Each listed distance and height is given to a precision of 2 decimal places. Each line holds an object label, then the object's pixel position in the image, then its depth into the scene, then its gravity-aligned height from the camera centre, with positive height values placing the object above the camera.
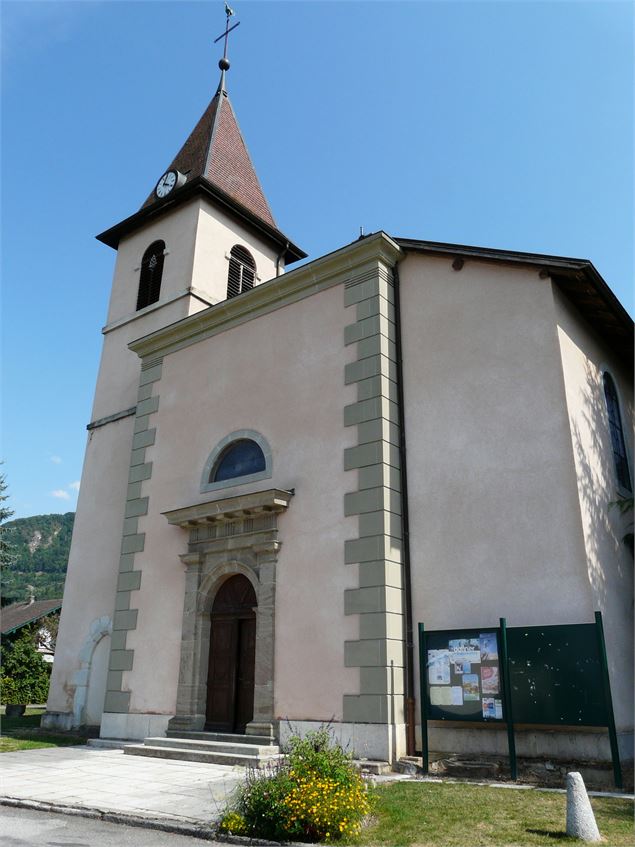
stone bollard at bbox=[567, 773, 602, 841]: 5.61 -0.95
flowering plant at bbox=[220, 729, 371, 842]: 5.84 -0.96
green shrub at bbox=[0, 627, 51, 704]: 23.72 +0.08
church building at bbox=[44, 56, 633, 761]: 9.77 +2.88
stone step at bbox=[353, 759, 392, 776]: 9.09 -1.02
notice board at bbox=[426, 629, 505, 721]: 8.86 +0.15
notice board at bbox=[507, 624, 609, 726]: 8.21 +0.16
